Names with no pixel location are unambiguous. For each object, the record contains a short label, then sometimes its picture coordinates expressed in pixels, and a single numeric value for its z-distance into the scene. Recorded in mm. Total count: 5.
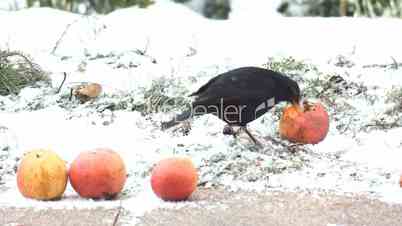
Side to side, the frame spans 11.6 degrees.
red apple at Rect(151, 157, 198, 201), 8527
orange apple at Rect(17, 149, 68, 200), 8610
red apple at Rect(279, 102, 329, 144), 10443
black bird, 10421
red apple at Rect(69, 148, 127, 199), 8603
